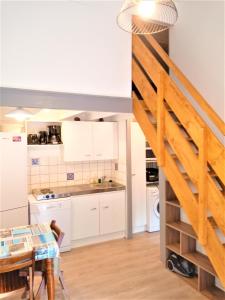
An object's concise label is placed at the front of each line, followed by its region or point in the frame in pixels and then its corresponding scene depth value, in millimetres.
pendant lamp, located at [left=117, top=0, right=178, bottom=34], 1375
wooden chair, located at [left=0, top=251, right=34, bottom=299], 1902
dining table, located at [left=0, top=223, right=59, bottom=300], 2129
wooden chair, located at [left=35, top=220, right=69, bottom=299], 2428
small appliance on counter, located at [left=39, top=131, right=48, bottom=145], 4191
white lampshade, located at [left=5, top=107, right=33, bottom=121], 2848
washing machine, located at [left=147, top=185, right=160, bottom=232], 4523
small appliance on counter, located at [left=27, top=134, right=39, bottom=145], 4133
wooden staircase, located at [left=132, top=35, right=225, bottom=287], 1840
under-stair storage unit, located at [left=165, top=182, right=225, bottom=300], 2697
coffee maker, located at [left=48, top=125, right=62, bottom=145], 4234
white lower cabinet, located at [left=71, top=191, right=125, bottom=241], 3938
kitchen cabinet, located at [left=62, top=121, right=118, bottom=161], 4082
